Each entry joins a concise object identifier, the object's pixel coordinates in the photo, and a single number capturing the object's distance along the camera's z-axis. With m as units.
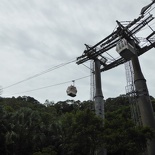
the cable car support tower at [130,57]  14.82
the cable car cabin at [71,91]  15.09
